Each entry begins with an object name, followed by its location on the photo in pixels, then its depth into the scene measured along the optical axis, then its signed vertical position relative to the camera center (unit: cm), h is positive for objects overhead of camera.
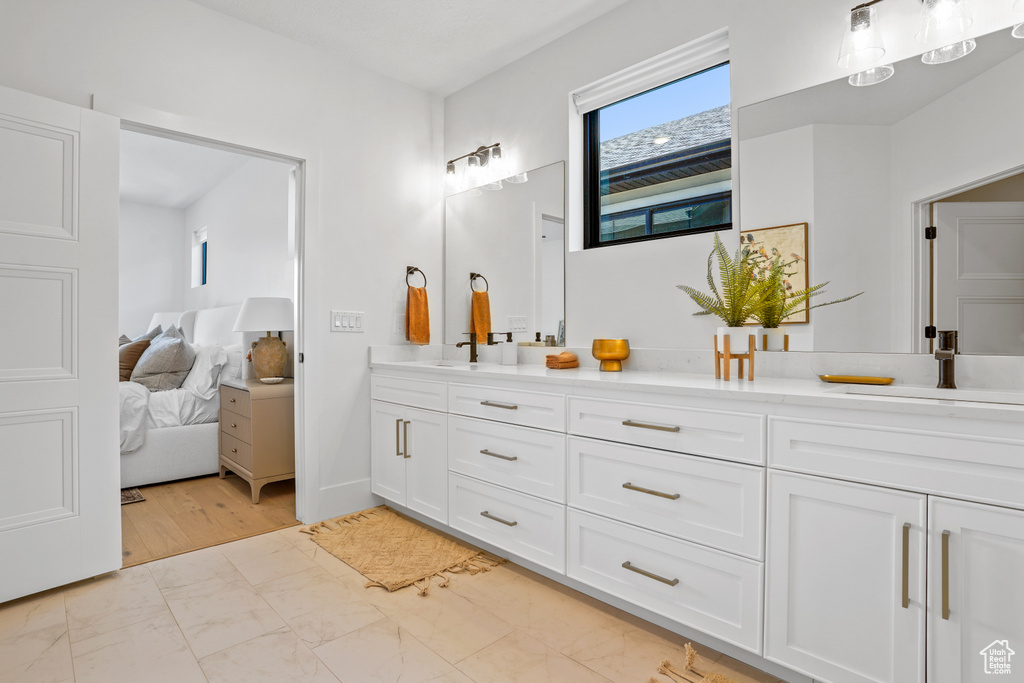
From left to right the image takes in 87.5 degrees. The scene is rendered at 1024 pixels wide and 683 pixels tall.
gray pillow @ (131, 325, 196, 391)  373 -20
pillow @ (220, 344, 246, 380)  375 -20
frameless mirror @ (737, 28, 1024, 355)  150 +45
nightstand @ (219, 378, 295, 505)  309 -56
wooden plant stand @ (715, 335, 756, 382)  185 -7
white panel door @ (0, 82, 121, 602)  191 -3
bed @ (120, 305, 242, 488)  329 -62
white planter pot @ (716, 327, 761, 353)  187 +0
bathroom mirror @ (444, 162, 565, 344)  269 +46
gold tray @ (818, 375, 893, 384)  165 -13
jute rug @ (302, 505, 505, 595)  216 -96
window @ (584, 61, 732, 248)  216 +78
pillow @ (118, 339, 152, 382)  395 -14
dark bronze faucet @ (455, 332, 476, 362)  299 -5
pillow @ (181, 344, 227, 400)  365 -26
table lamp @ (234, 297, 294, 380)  340 +7
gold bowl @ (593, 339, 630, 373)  224 -6
